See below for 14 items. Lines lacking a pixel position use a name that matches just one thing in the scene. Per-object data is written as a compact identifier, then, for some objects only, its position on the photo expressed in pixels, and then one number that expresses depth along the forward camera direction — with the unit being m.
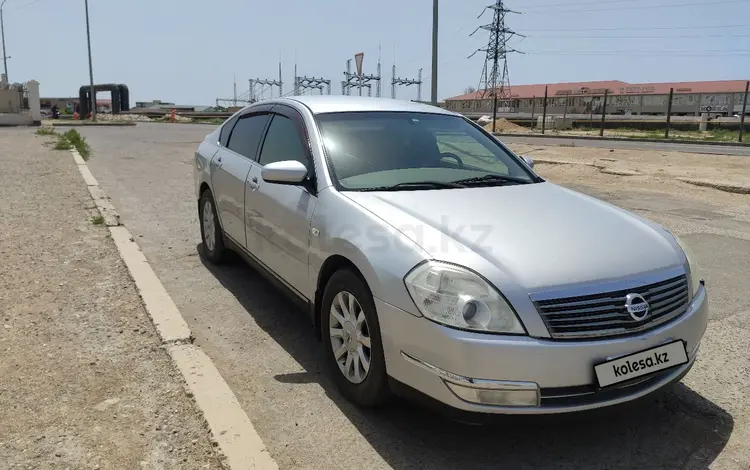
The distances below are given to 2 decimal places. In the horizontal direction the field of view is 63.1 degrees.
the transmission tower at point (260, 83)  117.00
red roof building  57.50
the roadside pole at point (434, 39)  17.59
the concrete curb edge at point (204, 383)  2.71
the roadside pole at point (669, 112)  26.32
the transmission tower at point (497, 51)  69.00
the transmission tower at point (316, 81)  65.98
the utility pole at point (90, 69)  40.53
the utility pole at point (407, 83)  90.39
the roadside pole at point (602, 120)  28.88
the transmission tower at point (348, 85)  46.99
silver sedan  2.54
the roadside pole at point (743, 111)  25.15
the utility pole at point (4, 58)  48.06
